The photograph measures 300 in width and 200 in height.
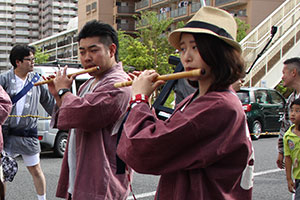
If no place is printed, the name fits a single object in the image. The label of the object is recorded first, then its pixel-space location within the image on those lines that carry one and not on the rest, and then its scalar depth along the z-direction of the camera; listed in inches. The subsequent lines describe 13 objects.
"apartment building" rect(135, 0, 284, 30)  1169.4
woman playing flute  60.9
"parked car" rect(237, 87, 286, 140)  469.7
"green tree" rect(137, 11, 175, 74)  1002.1
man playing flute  89.5
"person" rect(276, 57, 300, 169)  153.6
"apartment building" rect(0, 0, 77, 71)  3843.5
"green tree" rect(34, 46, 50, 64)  1904.3
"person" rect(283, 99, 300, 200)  139.4
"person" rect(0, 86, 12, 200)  128.4
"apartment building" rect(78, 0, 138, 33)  1870.1
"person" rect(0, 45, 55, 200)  173.3
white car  319.6
